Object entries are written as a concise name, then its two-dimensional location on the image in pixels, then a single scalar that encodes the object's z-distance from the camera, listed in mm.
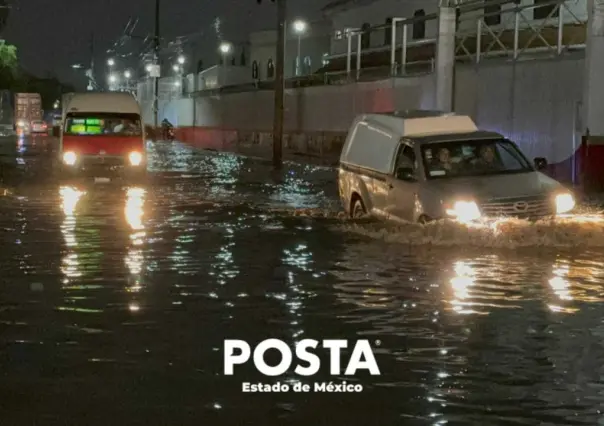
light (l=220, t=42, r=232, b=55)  69500
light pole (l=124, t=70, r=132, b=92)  108188
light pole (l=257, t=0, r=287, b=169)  36531
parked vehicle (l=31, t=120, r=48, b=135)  82312
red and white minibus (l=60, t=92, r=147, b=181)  26609
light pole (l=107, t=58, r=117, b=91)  123475
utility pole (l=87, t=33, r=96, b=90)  130250
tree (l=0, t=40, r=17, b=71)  80188
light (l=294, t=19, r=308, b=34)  51225
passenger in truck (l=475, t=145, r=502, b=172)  15305
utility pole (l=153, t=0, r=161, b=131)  73000
